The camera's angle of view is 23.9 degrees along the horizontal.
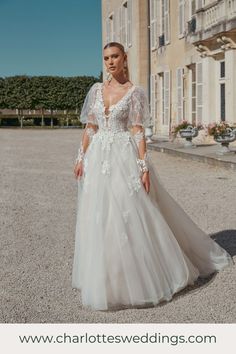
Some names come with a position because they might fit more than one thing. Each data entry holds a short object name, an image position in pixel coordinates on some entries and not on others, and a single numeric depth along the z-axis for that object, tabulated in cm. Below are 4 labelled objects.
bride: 312
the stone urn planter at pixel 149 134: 1711
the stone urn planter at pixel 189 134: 1422
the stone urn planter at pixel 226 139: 1129
